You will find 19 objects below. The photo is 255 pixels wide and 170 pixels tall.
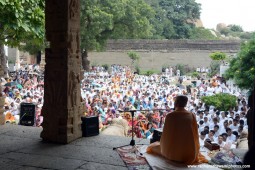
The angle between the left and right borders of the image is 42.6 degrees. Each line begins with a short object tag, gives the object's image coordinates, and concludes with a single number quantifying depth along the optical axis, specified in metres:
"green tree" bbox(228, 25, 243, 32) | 48.31
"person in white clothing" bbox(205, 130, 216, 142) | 6.88
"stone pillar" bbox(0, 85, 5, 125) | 5.79
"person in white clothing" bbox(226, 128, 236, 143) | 7.30
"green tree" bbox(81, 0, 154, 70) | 20.72
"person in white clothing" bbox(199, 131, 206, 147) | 6.46
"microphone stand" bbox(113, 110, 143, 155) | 4.57
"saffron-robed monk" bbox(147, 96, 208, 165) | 3.84
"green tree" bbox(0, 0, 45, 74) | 6.36
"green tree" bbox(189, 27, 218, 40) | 37.03
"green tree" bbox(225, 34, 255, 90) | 10.18
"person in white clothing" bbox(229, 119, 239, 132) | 8.16
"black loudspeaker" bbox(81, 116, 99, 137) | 5.06
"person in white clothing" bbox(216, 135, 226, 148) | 6.60
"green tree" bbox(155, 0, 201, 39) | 36.00
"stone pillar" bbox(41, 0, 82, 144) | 4.65
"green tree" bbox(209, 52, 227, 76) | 26.58
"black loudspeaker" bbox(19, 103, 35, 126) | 6.35
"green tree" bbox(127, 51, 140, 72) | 30.48
